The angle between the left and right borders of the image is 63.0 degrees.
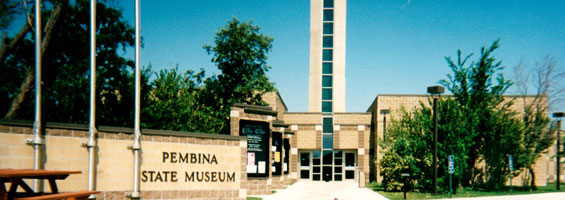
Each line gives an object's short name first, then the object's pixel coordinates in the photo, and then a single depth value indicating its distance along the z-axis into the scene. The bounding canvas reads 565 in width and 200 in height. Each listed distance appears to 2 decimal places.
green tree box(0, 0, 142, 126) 10.45
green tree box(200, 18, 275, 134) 29.95
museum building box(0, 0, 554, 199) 9.55
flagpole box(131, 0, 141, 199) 10.72
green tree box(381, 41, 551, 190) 24.55
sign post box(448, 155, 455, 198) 20.89
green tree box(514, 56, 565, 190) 27.52
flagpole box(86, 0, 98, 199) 9.81
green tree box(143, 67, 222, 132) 23.64
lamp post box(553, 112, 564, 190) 27.76
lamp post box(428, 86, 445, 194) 21.80
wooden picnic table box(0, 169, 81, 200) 6.61
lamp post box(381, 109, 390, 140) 33.17
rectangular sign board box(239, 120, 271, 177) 19.27
